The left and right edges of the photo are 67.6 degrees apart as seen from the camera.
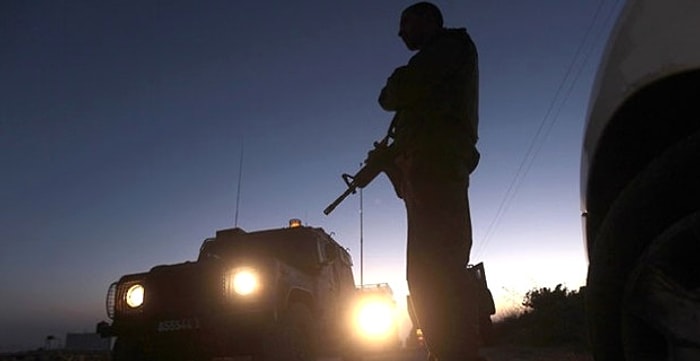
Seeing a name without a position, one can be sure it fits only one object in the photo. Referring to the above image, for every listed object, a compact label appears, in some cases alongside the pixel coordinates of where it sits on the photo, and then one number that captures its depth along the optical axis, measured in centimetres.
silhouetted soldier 205
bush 1003
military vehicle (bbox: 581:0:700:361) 130
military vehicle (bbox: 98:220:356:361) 584
